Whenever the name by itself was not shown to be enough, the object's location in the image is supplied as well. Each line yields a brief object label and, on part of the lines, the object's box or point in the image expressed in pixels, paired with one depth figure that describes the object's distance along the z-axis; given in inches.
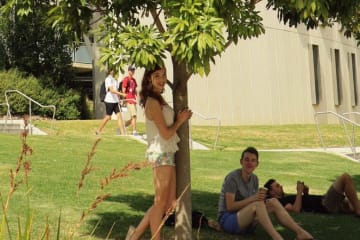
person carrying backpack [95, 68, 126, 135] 576.4
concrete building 1048.8
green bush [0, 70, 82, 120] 830.5
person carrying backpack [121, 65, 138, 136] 598.9
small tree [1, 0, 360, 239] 158.2
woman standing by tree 207.0
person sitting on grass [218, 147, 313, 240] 247.3
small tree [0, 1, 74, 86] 900.0
